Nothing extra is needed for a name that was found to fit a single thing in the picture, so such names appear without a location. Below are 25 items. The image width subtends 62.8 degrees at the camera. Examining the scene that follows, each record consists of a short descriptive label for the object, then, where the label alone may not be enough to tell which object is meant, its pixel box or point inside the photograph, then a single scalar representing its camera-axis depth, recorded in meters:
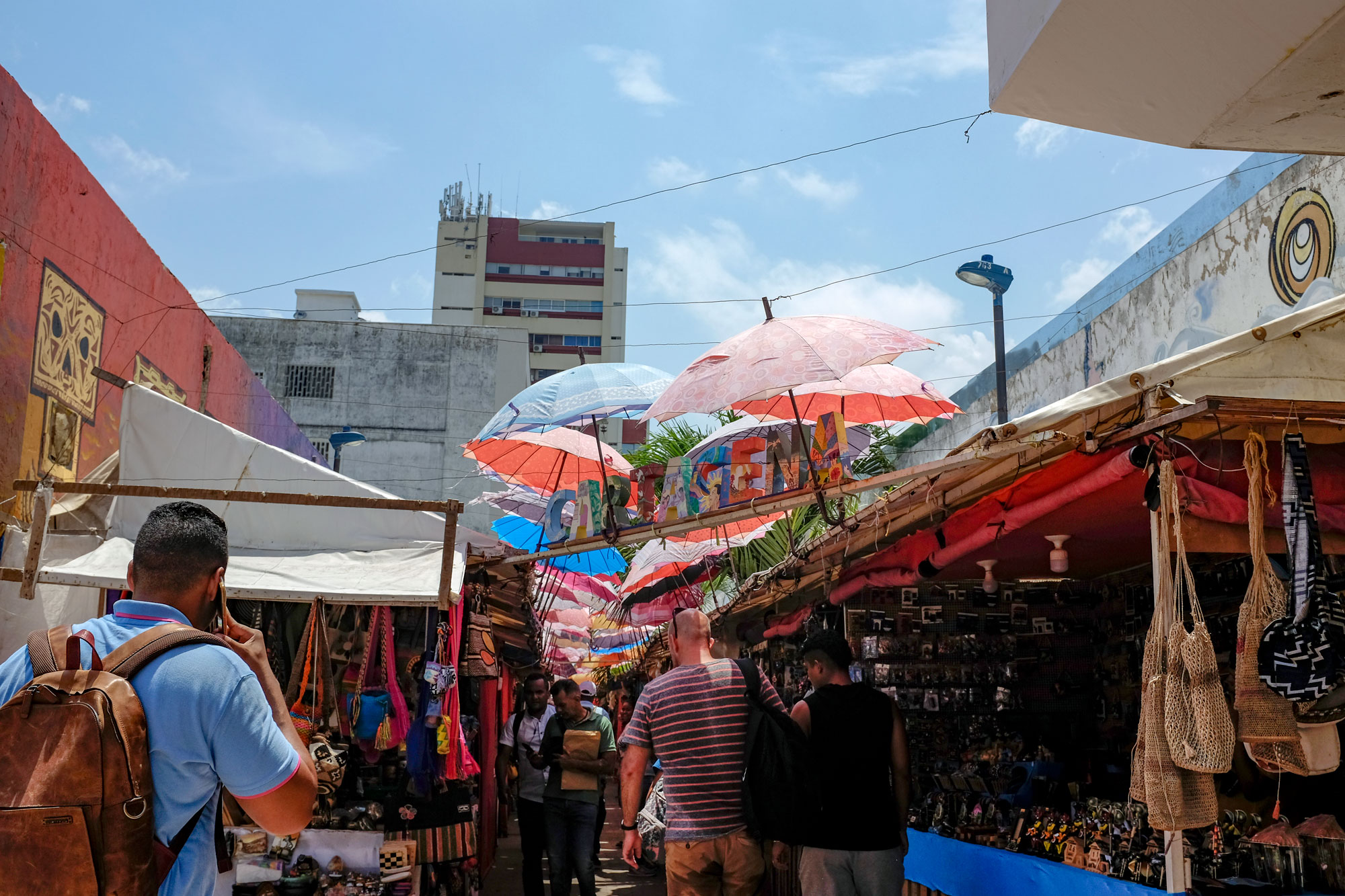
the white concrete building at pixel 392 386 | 28.72
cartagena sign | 6.64
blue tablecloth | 4.96
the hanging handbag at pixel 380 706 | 6.44
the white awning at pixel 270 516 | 6.37
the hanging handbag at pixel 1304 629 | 3.67
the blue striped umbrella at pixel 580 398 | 8.47
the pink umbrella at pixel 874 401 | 7.87
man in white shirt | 8.23
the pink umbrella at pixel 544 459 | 9.55
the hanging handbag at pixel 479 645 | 7.98
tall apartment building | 55.28
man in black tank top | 5.15
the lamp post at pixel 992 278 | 12.89
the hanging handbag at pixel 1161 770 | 3.79
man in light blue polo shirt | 2.43
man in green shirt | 7.77
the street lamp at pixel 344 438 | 18.19
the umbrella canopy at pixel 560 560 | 12.27
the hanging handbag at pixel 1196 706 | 3.71
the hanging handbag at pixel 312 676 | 6.17
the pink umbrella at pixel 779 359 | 6.23
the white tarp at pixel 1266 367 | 3.84
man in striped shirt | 4.92
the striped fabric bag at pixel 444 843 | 6.58
